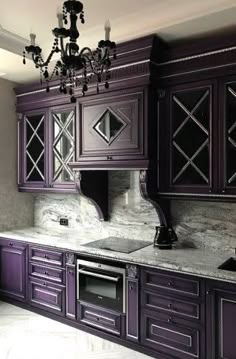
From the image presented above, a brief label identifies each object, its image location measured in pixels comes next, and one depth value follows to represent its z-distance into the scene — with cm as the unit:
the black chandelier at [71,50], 162
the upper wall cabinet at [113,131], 273
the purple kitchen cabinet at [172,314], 232
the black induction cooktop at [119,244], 287
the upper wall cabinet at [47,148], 345
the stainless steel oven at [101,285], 272
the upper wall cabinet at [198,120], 242
